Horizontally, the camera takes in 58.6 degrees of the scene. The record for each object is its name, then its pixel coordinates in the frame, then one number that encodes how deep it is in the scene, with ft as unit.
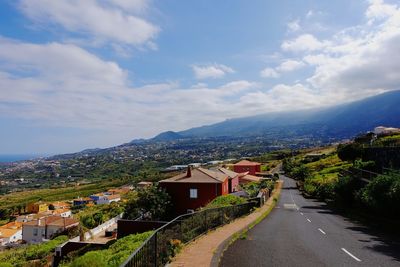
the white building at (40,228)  211.41
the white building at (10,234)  207.31
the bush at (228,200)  81.25
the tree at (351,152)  168.68
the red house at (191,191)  131.03
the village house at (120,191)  352.28
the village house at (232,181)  155.22
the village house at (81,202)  333.44
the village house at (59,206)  309.81
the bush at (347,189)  98.12
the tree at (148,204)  113.91
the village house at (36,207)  311.06
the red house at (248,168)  282.97
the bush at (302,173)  226.71
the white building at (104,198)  319.68
